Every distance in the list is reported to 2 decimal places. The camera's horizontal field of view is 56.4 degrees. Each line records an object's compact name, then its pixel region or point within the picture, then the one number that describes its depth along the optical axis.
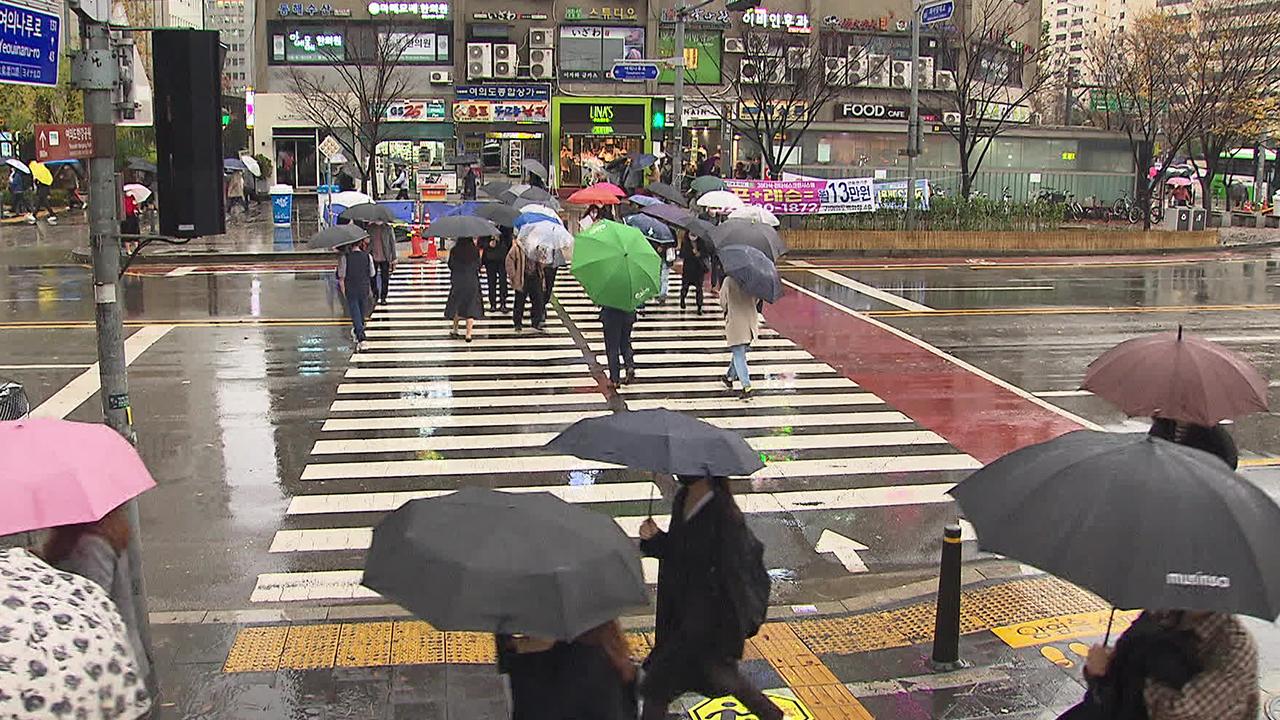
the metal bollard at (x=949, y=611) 6.91
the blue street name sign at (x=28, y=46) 6.25
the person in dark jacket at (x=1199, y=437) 7.13
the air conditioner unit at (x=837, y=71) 39.46
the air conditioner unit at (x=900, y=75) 54.69
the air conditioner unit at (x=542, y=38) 52.25
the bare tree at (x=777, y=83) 35.41
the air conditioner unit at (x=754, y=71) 35.62
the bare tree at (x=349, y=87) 46.41
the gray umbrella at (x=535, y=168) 31.95
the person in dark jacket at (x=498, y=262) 18.75
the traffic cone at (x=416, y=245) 28.48
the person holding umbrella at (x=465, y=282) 17.03
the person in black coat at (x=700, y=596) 5.40
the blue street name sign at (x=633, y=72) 27.16
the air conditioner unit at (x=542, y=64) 52.31
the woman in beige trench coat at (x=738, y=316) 13.68
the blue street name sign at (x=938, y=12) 25.39
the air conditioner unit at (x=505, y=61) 52.09
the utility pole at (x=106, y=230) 6.57
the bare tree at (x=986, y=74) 35.41
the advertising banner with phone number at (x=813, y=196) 30.55
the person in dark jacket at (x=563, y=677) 4.11
